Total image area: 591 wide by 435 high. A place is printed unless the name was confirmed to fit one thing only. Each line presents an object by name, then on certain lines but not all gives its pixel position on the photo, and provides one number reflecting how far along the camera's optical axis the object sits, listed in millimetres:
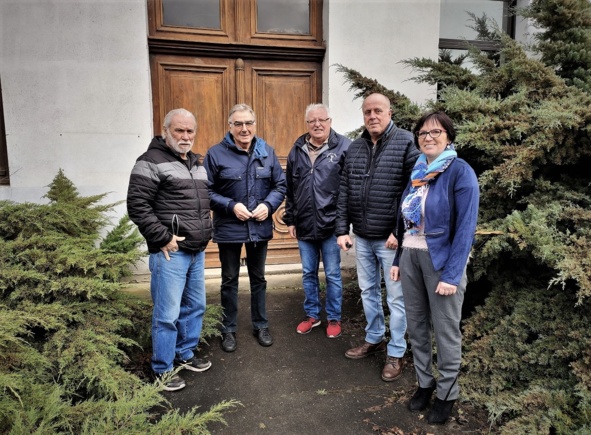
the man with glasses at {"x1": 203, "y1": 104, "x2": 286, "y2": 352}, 3455
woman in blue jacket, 2453
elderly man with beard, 2803
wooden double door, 5332
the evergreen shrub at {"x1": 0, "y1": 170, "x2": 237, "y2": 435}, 1996
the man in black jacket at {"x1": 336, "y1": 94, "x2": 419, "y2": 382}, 3139
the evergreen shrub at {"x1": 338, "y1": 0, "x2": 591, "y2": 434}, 2543
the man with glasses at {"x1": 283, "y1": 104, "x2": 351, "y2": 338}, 3676
